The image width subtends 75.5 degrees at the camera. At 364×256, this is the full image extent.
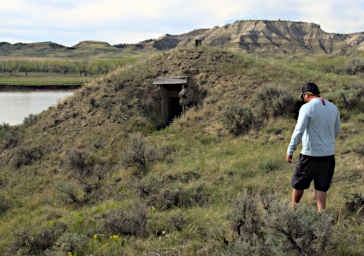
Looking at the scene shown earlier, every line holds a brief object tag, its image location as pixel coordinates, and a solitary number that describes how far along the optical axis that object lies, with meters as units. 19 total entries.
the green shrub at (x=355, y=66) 19.06
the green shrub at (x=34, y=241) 4.80
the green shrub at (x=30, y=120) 16.95
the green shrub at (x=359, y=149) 6.58
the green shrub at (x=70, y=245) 4.24
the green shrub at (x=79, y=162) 11.18
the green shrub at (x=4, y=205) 8.71
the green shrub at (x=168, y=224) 4.61
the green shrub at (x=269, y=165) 7.06
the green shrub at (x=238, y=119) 10.79
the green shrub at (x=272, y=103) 10.59
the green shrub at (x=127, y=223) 4.67
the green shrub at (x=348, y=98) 9.96
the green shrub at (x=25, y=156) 12.99
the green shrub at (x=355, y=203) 4.18
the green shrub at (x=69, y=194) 8.27
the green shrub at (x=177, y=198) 5.94
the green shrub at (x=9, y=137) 15.27
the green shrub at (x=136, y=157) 9.62
